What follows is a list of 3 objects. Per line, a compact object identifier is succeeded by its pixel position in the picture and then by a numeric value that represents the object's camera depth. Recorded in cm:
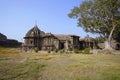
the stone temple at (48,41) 3113
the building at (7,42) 3523
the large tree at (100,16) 2192
